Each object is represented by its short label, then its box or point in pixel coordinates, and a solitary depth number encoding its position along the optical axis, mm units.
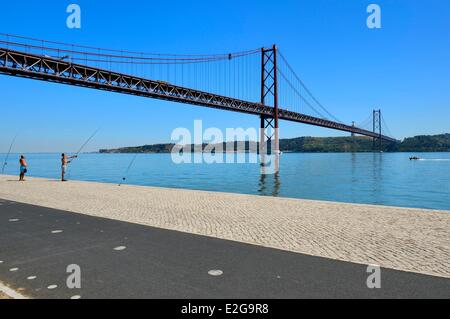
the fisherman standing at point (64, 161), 19562
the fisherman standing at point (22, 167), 19156
